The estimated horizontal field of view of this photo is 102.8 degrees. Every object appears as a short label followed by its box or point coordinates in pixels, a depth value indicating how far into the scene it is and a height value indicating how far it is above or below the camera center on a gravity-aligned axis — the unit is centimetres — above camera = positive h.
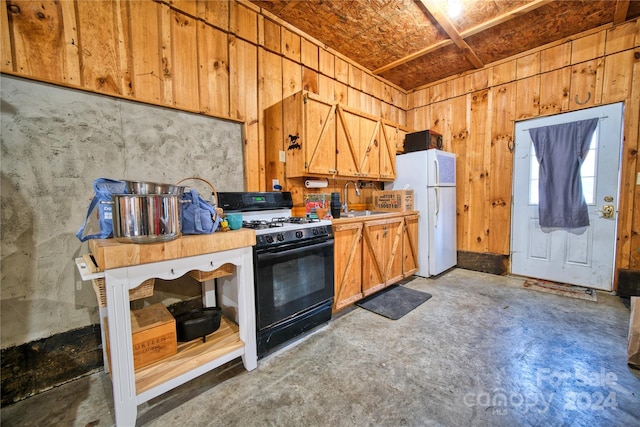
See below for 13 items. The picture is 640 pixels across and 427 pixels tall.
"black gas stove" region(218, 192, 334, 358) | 191 -59
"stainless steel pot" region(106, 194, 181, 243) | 129 -9
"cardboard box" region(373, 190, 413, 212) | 352 -8
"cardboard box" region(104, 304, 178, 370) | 153 -85
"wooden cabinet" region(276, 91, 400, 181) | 258 +64
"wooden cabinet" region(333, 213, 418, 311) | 261 -69
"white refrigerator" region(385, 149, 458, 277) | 362 -6
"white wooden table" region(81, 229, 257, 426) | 129 -64
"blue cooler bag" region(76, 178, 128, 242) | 139 -4
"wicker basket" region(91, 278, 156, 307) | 136 -51
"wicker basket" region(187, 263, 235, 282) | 174 -52
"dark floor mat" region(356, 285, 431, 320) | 272 -124
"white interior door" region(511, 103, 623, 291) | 304 -37
